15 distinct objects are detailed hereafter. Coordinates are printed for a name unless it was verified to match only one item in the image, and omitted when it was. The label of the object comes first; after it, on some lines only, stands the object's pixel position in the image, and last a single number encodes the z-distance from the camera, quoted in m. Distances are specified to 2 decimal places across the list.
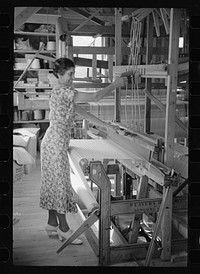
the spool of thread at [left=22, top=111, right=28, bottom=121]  4.57
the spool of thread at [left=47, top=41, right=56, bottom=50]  4.85
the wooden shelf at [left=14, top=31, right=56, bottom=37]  4.82
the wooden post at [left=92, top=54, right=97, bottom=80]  2.99
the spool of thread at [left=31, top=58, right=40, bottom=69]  4.85
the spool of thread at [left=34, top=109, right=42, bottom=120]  4.52
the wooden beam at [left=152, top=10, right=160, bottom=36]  2.41
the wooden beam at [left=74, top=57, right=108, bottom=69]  3.05
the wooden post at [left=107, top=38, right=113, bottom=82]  3.11
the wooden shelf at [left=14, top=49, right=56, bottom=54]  4.67
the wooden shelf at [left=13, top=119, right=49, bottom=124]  4.34
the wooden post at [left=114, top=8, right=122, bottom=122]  2.53
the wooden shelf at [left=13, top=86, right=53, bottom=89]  4.61
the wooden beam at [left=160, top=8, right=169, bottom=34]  2.11
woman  2.07
